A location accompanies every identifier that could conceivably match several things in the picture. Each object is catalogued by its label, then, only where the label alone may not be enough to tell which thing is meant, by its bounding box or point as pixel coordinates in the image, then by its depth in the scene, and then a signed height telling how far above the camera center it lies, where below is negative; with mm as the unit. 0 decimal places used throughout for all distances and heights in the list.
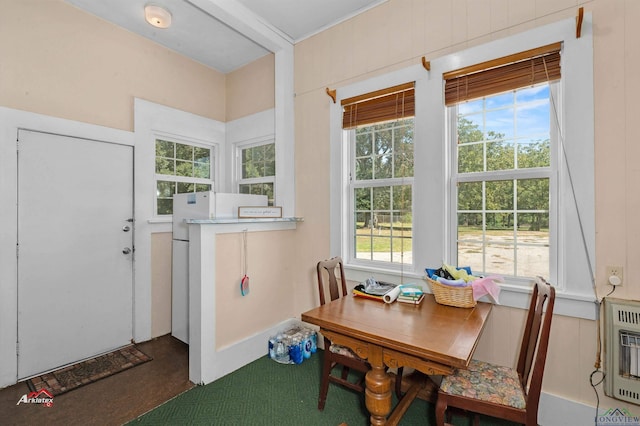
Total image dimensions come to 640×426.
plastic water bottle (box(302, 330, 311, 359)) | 2634 -1208
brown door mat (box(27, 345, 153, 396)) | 2245 -1313
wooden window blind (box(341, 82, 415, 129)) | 2322 +899
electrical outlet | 1614 -346
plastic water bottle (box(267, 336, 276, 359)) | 2672 -1239
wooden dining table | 1288 -586
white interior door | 2367 -309
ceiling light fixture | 2539 +1751
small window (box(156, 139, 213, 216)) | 3254 +520
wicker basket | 1805 -515
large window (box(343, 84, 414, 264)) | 2389 +339
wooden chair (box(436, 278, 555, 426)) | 1277 -853
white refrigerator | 2639 -61
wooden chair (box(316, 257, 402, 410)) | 1841 -928
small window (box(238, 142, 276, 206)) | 3461 +536
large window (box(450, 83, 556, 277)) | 1893 +218
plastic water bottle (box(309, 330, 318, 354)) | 2748 -1207
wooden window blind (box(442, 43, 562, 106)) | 1780 +911
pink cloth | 1831 -470
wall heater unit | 1555 -736
